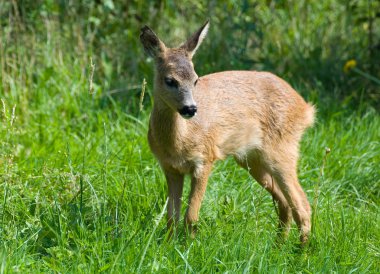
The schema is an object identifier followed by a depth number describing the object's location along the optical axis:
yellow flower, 14.78
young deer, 9.37
